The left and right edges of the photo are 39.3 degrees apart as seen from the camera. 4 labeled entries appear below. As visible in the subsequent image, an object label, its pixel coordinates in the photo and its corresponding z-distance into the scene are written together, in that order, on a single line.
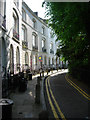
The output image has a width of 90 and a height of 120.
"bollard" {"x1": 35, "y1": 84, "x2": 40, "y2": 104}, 6.23
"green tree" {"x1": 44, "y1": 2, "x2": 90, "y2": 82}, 6.20
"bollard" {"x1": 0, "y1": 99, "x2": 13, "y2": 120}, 4.30
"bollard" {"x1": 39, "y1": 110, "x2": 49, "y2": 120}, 2.46
